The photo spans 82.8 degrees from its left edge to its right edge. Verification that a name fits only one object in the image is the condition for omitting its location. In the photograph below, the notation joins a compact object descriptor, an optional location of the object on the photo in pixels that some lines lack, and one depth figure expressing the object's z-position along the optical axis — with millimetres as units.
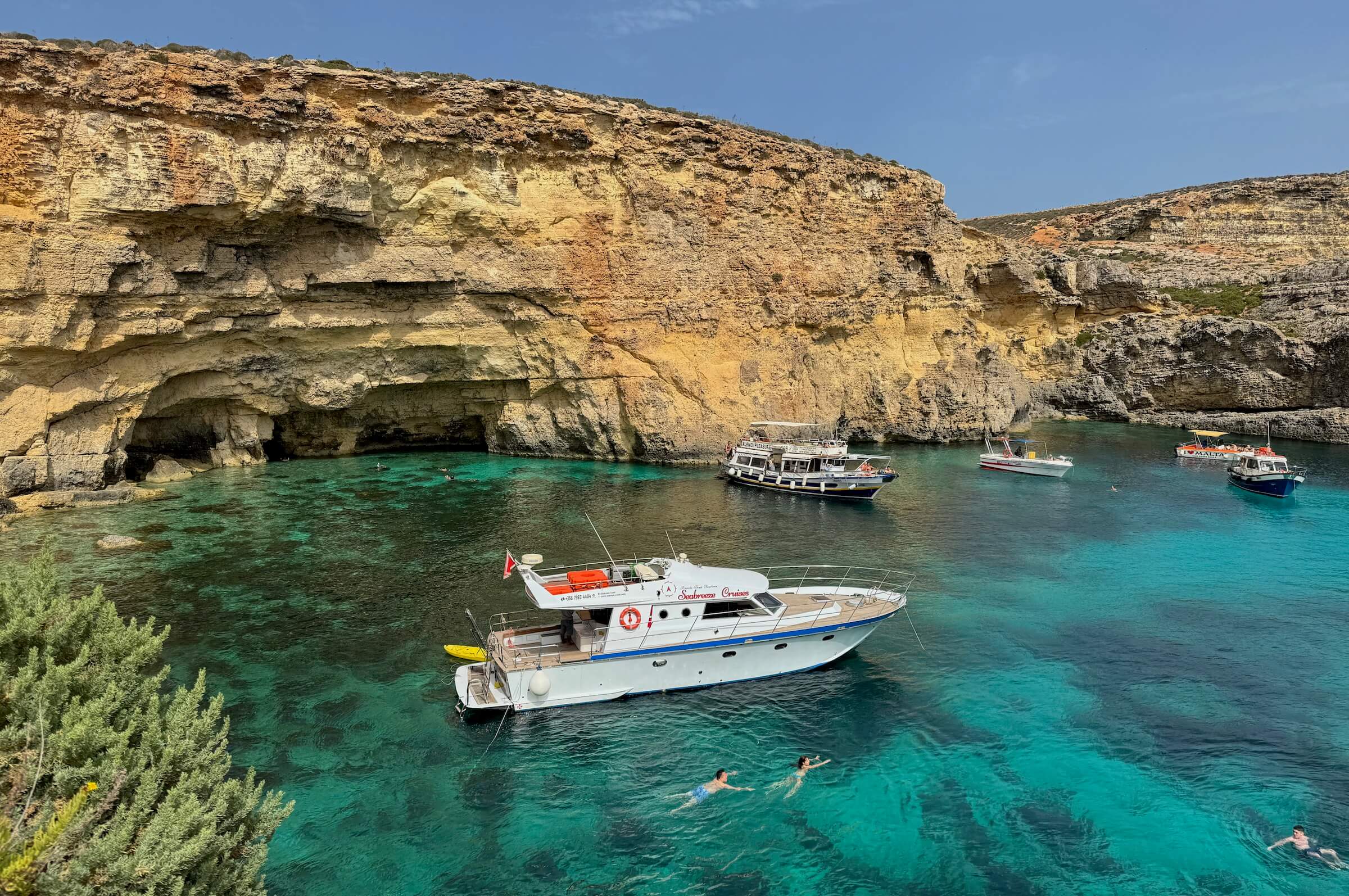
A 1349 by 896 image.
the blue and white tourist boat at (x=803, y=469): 41250
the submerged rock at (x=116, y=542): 28000
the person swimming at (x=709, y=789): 14430
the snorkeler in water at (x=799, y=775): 14906
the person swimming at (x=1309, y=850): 12961
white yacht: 17766
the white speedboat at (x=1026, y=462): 47500
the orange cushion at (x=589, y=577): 19234
